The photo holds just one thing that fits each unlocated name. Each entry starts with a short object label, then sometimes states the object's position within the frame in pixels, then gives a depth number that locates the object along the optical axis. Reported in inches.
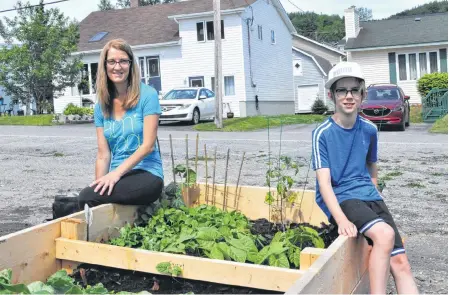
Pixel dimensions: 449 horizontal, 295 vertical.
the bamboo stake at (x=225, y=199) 189.8
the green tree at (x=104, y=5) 2875.7
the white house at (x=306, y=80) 1676.9
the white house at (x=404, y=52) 1286.9
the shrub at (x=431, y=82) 1106.1
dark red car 729.0
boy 127.3
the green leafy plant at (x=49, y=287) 91.2
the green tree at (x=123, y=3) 3243.1
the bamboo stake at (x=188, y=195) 190.5
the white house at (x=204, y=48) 1186.6
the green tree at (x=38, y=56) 1079.6
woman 156.0
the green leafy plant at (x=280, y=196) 171.5
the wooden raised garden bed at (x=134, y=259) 109.0
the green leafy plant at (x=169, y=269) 123.6
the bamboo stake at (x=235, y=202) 188.1
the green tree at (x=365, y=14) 3253.7
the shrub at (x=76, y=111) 982.5
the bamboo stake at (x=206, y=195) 194.2
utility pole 774.5
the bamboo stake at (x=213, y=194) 191.9
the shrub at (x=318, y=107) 1431.5
